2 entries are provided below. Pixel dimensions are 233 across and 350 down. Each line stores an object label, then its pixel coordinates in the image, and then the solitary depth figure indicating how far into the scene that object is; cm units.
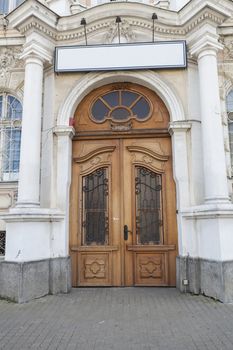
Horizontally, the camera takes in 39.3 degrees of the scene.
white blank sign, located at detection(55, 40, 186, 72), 643
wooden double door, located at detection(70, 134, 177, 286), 620
